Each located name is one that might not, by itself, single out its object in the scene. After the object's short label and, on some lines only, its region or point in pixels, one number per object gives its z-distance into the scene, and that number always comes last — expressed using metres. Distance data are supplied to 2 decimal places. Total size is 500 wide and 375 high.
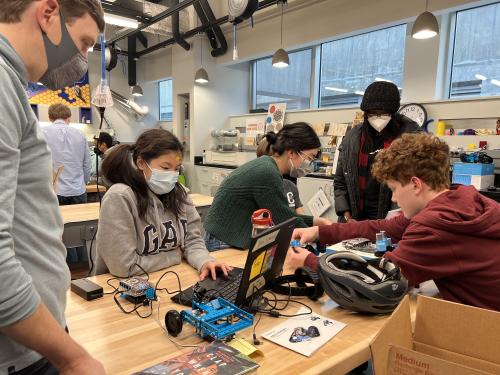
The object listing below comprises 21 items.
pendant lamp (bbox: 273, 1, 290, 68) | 4.68
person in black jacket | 2.28
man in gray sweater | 0.56
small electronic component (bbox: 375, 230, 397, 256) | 1.55
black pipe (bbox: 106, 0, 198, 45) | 4.91
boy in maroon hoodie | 1.22
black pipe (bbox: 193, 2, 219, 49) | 5.91
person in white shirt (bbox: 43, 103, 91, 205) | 3.71
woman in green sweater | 1.81
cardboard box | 0.85
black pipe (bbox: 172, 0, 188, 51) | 5.93
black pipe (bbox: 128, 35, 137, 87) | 7.97
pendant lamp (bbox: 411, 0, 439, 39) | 3.29
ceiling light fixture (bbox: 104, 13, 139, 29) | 4.96
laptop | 1.10
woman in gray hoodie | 1.45
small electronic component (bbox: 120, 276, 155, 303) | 1.23
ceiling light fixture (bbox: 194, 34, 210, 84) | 5.85
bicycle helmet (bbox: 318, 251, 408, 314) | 1.14
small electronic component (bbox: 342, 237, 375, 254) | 1.66
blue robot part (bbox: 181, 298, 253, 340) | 0.98
